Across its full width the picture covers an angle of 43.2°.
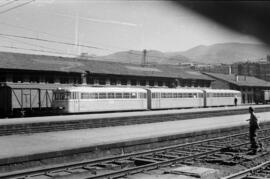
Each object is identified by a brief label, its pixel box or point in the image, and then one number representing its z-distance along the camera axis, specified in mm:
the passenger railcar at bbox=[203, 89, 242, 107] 40125
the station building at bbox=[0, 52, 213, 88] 30141
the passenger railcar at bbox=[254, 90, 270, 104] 53425
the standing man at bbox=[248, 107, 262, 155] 10422
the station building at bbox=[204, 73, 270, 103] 55328
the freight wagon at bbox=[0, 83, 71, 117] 25250
